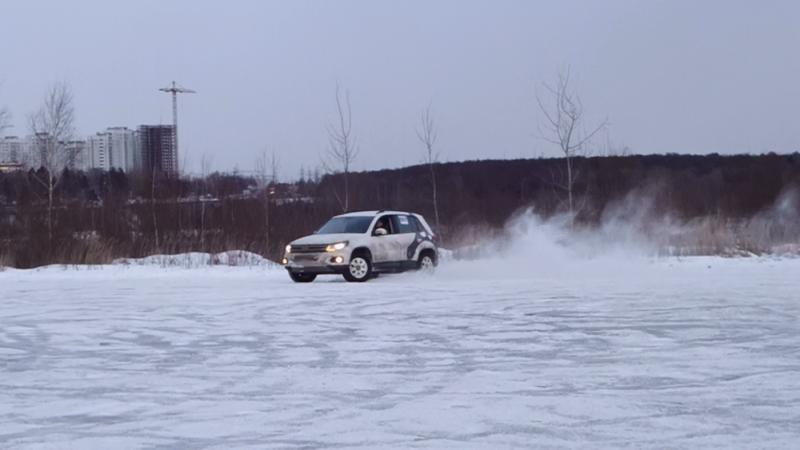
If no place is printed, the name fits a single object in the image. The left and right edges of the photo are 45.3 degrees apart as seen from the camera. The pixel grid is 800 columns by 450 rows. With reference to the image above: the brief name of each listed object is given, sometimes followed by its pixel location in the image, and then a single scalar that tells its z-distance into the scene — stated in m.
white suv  23.44
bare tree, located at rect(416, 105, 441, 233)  38.76
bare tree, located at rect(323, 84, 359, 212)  38.03
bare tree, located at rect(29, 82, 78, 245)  37.84
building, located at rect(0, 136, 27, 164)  57.82
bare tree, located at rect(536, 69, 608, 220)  33.41
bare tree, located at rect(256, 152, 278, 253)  39.12
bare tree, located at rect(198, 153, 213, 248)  37.65
